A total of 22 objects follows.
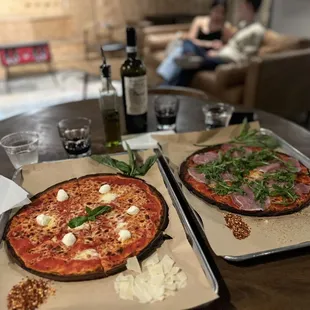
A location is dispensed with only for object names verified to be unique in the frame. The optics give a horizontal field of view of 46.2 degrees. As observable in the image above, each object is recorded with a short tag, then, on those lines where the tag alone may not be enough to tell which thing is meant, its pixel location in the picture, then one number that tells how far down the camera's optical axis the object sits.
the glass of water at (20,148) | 1.19
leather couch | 3.02
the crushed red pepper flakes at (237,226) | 0.85
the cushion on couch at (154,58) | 4.63
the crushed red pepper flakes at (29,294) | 0.68
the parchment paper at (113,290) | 0.68
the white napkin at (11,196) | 0.94
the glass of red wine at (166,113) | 1.47
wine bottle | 1.34
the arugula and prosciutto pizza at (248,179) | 0.95
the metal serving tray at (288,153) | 0.79
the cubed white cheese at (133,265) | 0.75
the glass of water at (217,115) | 1.46
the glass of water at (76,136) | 1.26
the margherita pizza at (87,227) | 0.77
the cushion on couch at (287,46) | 3.62
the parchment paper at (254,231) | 0.81
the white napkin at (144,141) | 1.31
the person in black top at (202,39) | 3.94
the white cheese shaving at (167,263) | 0.75
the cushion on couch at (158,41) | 4.96
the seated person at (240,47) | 3.74
